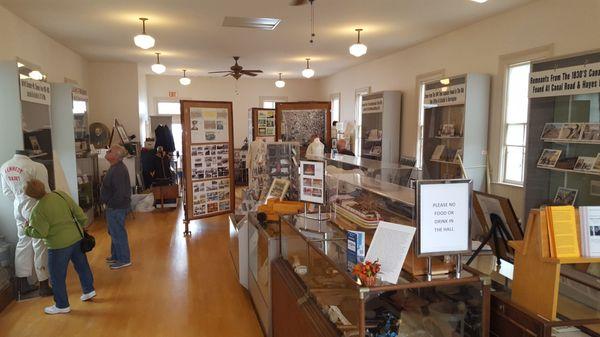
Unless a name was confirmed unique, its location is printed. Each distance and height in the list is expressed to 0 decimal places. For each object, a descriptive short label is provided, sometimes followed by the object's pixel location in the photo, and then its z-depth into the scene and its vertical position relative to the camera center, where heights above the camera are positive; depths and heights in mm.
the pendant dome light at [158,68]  8156 +1239
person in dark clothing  5117 -796
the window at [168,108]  13664 +764
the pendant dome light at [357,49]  6465 +1281
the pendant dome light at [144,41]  5824 +1266
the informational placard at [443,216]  1754 -353
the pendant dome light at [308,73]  9195 +1309
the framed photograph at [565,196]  4484 -684
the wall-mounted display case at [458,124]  6109 +125
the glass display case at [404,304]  1791 -793
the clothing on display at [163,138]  9375 -155
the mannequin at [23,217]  4332 -905
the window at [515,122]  5699 +146
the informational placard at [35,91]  4711 +468
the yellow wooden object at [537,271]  1578 -539
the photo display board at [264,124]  9164 +167
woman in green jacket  3775 -923
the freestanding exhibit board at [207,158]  6492 -423
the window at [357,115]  11167 +464
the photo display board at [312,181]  3209 -385
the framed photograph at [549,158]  4527 -272
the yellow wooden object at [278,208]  3893 -720
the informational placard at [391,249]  1764 -502
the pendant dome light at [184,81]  11242 +1362
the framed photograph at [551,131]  4477 +20
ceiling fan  9570 +1404
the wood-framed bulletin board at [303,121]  8234 +212
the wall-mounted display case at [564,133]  4059 +0
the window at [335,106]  12890 +802
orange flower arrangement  1740 -588
